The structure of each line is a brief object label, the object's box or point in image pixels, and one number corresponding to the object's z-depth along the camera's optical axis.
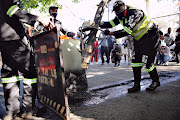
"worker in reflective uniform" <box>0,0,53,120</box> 2.19
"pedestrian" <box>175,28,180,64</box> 8.20
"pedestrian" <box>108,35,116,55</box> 10.34
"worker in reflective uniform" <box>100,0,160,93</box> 3.30
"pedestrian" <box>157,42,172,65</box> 9.01
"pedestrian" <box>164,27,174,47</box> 10.73
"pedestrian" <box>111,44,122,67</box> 8.94
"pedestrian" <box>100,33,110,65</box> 10.28
